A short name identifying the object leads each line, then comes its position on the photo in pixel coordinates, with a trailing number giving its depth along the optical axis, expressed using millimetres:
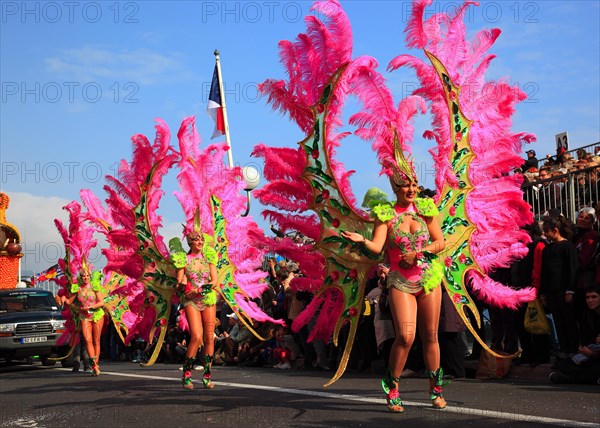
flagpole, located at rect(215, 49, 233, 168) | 23673
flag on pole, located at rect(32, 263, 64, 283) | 28962
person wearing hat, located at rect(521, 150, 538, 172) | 16422
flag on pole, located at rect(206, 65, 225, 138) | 24656
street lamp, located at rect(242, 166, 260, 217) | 18000
